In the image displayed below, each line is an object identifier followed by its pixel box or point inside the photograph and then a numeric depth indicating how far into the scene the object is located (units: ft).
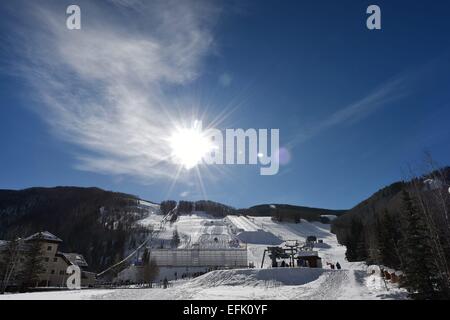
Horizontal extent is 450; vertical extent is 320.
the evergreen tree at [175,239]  369.26
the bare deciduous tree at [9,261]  134.93
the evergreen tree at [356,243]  219.41
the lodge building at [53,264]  189.16
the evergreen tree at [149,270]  191.87
